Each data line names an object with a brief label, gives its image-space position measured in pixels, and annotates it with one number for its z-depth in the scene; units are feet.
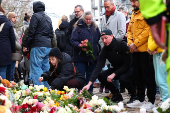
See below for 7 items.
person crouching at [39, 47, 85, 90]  19.34
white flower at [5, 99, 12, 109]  8.32
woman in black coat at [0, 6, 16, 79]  20.67
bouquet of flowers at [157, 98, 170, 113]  11.35
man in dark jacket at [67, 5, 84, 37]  23.72
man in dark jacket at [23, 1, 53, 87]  22.17
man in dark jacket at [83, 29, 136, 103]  19.54
